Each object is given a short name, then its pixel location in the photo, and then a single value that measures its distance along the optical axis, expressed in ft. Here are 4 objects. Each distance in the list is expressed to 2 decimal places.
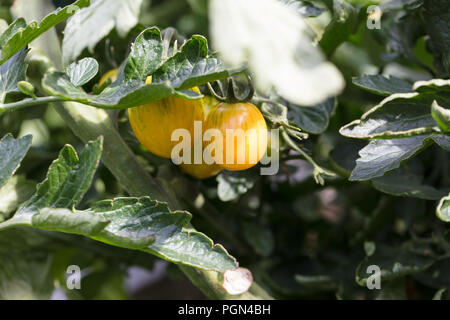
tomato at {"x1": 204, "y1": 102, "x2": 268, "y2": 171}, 1.72
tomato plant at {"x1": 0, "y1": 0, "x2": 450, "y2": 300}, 1.60
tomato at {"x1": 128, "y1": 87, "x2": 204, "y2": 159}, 1.72
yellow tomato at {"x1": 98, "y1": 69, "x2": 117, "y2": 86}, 1.90
